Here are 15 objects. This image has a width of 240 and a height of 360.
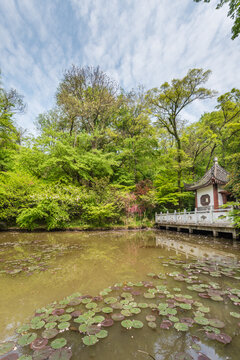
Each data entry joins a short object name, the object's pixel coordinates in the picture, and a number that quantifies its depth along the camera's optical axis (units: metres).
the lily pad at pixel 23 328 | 1.62
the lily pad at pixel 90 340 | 1.42
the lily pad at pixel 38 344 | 1.39
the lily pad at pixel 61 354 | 1.27
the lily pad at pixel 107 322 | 1.70
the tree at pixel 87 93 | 14.84
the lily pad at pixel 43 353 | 1.28
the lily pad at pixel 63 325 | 1.65
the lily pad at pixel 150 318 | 1.77
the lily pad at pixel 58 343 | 1.40
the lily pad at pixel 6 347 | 1.36
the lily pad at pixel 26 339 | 1.44
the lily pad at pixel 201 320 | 1.69
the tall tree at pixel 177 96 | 13.82
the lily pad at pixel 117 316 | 1.81
